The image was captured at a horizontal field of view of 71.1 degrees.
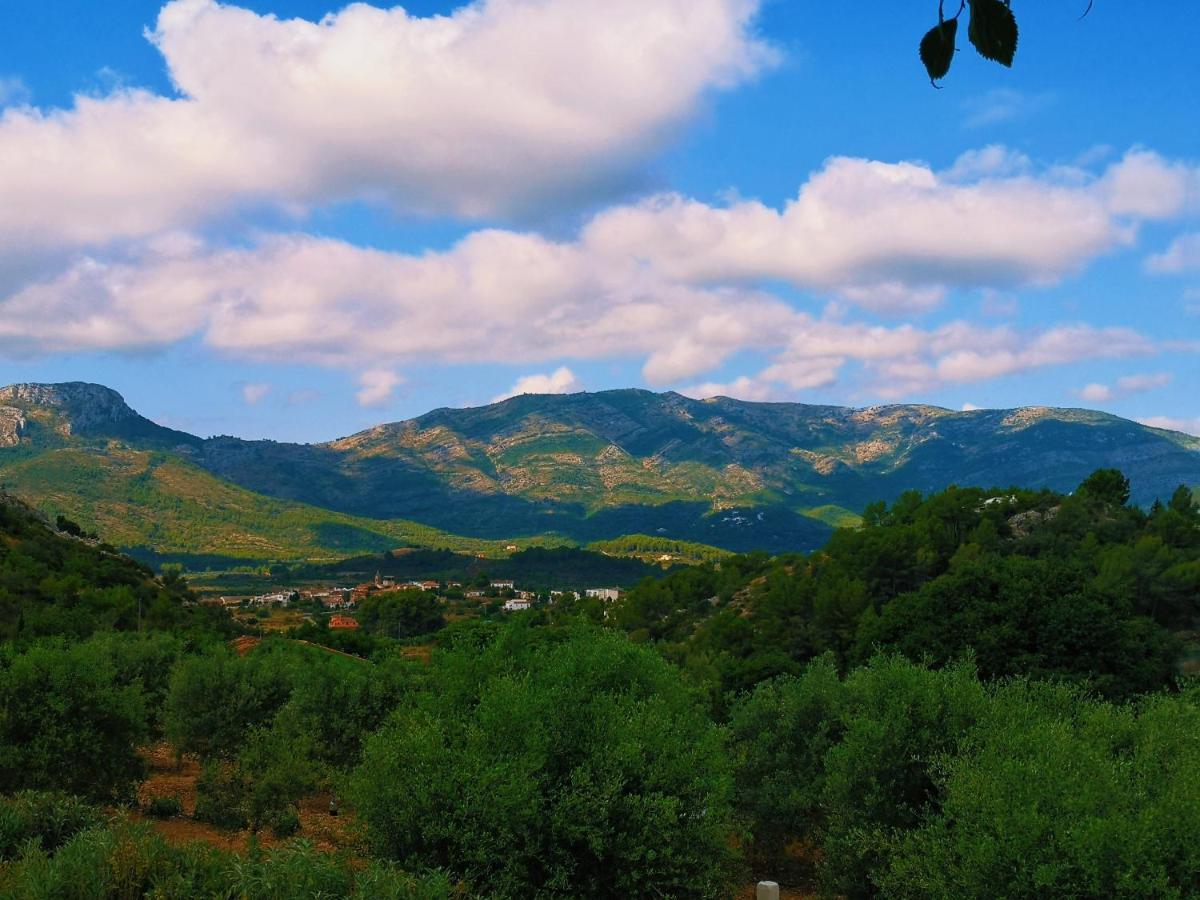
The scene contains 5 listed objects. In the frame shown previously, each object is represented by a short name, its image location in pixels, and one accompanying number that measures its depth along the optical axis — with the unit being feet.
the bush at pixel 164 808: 71.05
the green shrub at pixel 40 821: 41.86
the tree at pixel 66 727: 62.18
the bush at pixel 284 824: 69.15
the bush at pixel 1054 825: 40.24
